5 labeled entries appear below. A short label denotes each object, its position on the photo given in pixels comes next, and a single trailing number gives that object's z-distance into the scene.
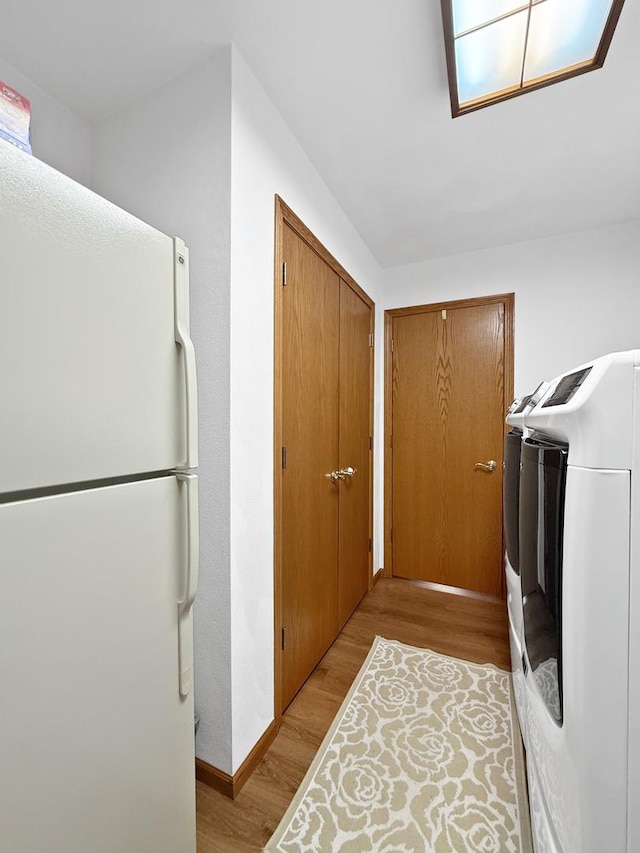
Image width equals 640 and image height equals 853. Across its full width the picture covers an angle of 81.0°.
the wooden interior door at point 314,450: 1.63
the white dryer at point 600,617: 0.56
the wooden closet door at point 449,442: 2.76
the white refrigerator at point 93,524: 0.64
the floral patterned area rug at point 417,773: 1.19
